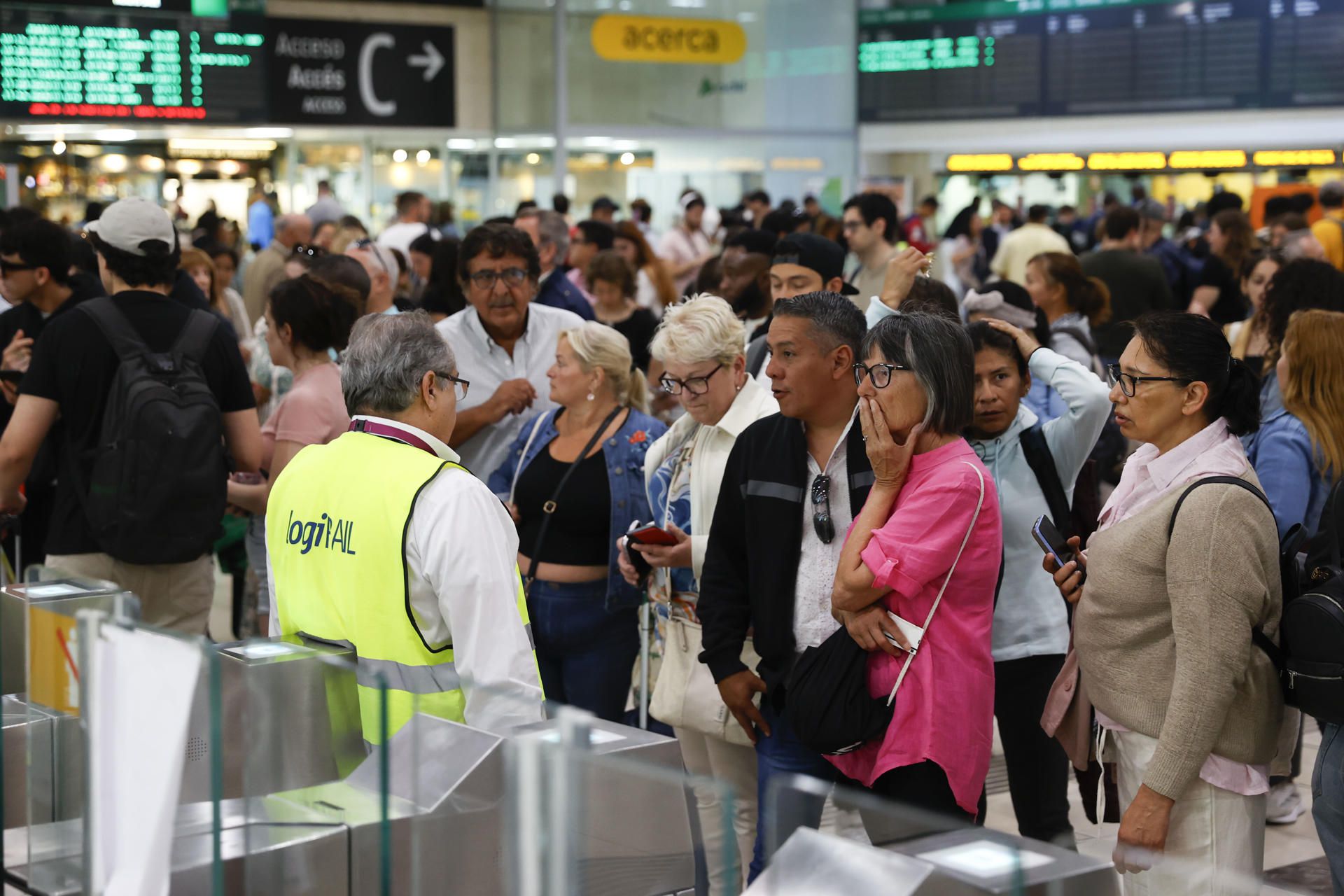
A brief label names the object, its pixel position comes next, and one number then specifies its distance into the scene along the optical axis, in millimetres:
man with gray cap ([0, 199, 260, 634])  3512
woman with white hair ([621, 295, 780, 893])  3128
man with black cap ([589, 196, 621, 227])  10742
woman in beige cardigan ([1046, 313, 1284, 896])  2283
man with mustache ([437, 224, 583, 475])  4027
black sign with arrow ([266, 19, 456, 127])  12742
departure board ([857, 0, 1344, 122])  11852
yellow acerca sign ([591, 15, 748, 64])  13758
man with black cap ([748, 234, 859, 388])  4234
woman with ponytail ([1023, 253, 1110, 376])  5117
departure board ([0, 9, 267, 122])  10031
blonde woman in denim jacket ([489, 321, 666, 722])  3561
